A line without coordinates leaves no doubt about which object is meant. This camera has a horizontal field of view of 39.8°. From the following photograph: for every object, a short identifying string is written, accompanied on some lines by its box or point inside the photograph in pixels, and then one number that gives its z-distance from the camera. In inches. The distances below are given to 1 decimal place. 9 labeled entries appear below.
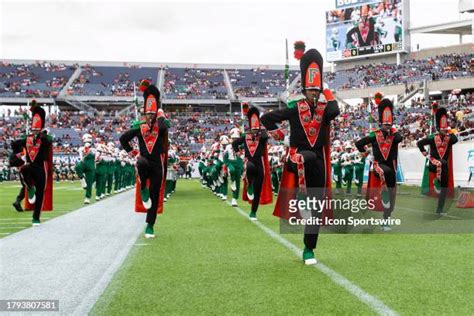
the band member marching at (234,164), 693.9
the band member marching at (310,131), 284.5
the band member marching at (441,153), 497.7
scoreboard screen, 2276.1
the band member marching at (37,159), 465.4
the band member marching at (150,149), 392.5
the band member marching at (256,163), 510.6
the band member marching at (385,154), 425.7
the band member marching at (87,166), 782.5
